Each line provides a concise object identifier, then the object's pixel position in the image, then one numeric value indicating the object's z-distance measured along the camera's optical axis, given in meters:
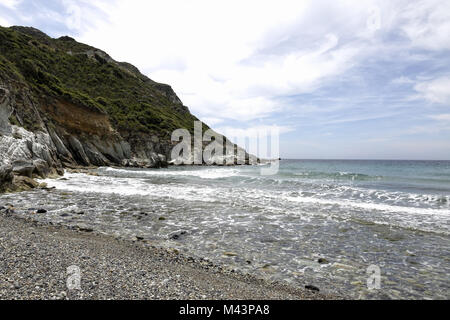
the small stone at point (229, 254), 7.96
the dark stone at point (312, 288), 6.02
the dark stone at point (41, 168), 23.01
